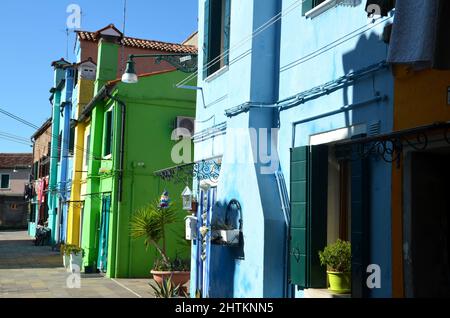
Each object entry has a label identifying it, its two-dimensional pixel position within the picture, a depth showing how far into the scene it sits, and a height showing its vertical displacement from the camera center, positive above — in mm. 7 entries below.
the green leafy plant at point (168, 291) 9867 -1189
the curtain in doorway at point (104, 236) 16531 -392
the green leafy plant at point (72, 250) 16344 -808
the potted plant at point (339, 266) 6086 -412
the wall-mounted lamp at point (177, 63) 11577 +3549
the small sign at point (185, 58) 12159 +3630
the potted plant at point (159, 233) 12734 -201
